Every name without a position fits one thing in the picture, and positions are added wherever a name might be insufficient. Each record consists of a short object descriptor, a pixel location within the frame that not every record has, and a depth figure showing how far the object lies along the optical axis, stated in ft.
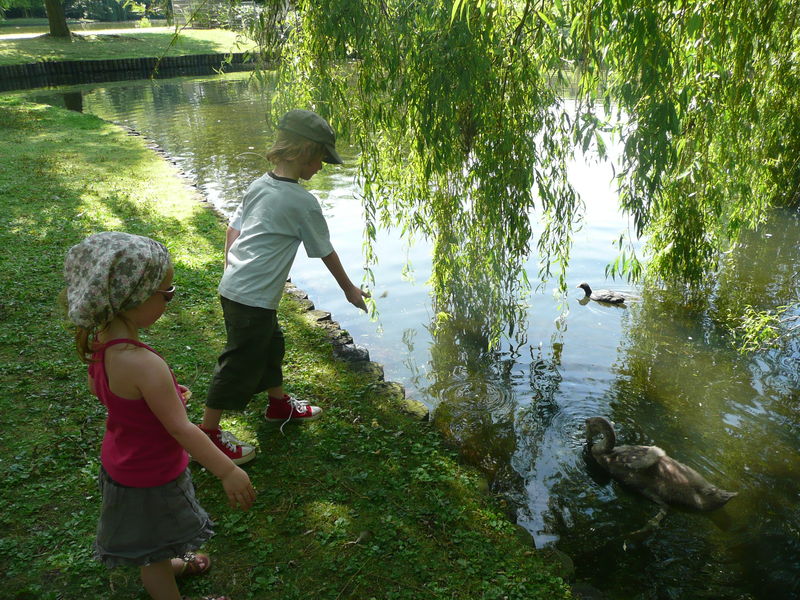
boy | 11.76
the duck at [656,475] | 13.84
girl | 7.52
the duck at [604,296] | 25.21
